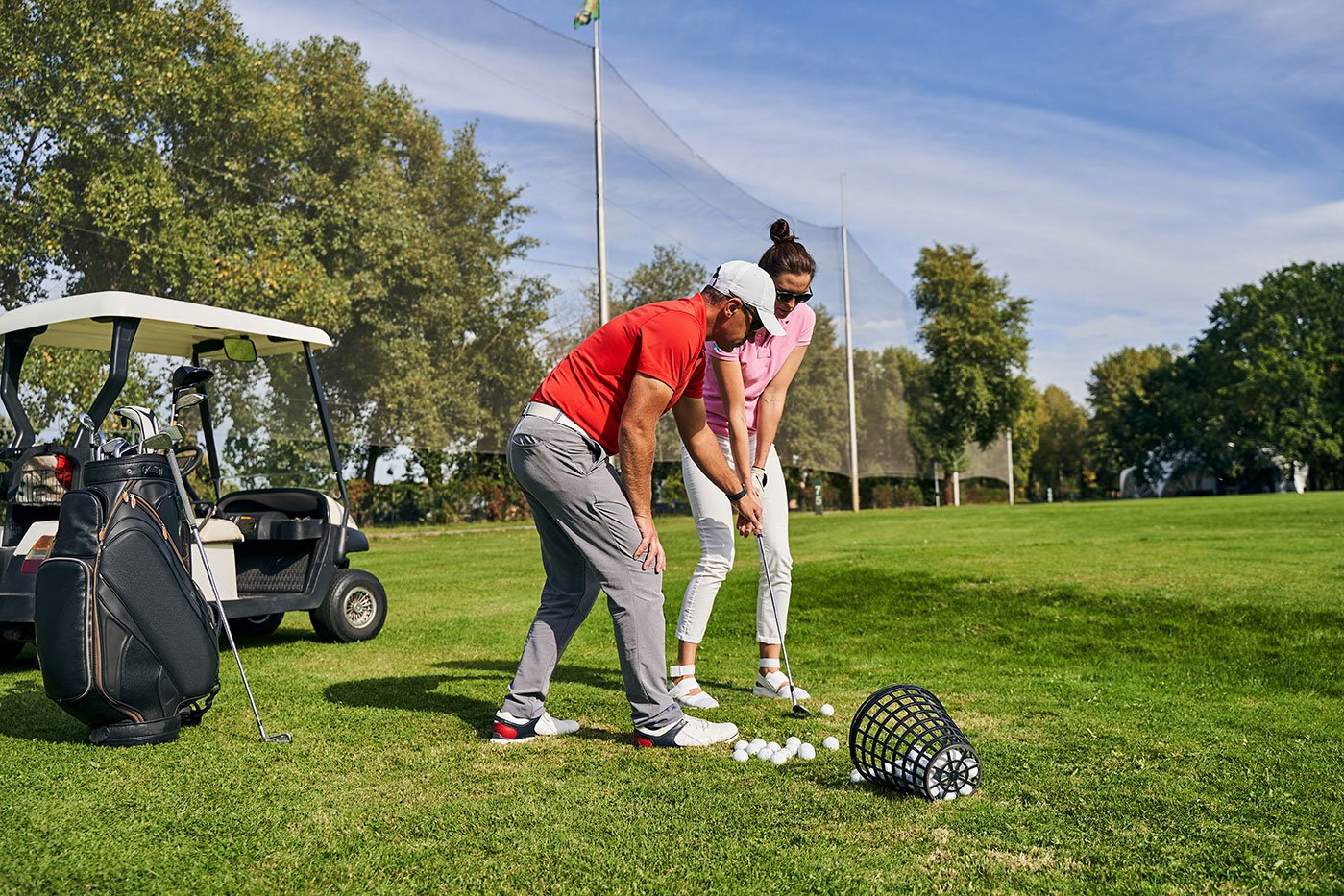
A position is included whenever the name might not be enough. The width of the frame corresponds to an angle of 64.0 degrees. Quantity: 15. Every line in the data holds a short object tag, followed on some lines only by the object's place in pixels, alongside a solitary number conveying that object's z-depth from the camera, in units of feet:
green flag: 72.90
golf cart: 18.13
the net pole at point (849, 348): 107.04
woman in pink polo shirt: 14.90
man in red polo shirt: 11.61
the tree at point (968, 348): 143.43
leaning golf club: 13.21
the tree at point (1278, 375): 168.04
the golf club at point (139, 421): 13.39
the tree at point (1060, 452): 250.37
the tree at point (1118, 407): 210.79
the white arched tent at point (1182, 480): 196.44
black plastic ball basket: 9.82
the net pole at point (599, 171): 68.90
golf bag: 12.25
